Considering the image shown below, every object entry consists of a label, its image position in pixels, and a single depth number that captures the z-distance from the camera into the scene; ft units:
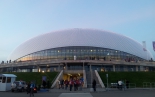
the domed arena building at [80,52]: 104.83
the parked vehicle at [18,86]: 50.35
